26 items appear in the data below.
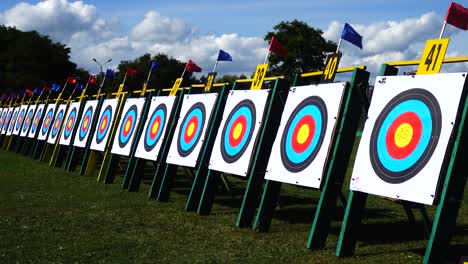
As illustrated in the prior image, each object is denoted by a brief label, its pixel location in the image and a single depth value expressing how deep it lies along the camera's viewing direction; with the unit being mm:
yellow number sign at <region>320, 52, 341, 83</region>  6983
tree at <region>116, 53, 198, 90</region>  80312
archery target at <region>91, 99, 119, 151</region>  13758
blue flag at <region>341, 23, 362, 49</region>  7387
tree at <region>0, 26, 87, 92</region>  60781
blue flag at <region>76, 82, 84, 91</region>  20562
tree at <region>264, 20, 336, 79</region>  47000
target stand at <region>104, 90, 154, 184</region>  12006
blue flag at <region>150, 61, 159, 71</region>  14031
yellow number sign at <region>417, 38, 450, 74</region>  5562
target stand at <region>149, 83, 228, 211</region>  9102
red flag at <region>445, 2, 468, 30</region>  5770
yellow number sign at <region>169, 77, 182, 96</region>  11531
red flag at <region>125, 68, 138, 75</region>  15664
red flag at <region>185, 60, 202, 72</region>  12094
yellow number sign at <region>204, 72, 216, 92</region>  10305
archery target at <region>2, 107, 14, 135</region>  27767
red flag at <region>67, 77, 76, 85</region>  20906
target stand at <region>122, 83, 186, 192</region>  10625
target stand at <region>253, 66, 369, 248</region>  6254
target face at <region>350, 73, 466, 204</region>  5109
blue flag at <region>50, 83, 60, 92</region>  22855
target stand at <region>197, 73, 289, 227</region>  7695
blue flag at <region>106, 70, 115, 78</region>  17219
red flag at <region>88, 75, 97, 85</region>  18766
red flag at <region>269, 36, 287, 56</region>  8953
